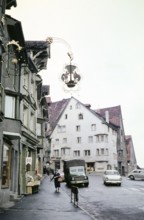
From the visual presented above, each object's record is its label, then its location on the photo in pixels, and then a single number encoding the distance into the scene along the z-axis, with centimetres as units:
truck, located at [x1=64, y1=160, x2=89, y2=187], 3503
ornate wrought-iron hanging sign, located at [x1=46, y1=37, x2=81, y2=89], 1249
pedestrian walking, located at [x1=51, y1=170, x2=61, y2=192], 2869
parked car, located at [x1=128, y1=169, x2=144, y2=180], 5219
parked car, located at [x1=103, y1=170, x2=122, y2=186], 3666
